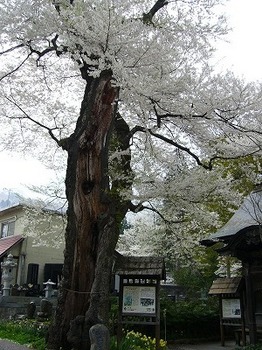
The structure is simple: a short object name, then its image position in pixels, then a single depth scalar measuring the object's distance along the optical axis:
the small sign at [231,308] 11.76
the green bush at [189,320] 12.91
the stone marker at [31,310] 12.78
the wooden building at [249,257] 9.66
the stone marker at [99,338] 5.95
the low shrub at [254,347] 8.49
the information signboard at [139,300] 9.09
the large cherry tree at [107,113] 7.32
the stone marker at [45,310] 12.42
